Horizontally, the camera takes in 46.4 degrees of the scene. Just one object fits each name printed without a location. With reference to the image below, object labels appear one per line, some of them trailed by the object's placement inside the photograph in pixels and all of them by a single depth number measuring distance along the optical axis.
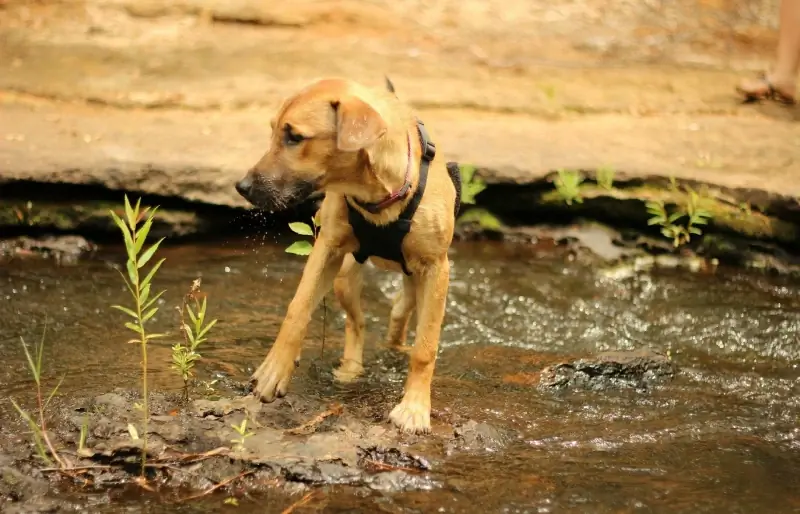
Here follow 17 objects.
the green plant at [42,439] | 3.36
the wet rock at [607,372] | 4.75
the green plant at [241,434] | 3.54
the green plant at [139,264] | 3.45
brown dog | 3.68
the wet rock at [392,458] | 3.68
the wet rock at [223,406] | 3.82
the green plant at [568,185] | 6.89
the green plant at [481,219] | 6.98
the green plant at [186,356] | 3.91
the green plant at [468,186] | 6.75
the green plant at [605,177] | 6.93
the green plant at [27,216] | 6.25
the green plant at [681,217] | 6.68
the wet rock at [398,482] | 3.54
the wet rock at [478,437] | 3.91
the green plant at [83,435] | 3.40
